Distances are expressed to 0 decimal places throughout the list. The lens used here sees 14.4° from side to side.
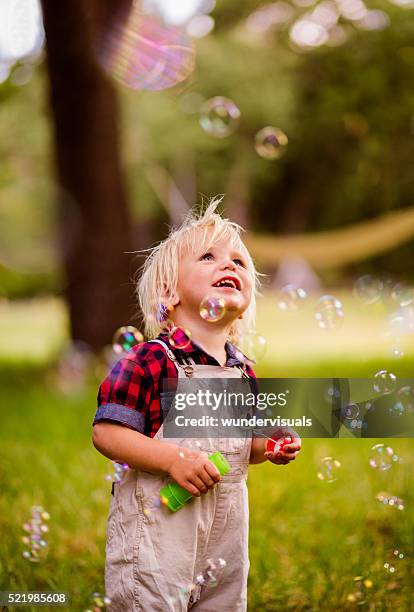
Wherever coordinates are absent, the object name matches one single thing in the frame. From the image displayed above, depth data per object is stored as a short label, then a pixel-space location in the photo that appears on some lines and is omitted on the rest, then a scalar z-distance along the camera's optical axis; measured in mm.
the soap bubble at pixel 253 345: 2660
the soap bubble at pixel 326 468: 2669
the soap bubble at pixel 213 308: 2416
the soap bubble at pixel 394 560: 2856
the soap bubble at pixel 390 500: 2637
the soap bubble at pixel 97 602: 2585
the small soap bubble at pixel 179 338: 2434
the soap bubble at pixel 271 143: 3178
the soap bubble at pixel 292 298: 2872
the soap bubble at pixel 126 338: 2695
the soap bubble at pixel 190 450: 2343
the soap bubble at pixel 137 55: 5463
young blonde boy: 2354
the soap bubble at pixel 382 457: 2686
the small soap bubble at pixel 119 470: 2449
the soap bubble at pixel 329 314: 2904
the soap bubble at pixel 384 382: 2640
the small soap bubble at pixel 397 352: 2737
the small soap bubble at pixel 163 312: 2484
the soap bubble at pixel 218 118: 3230
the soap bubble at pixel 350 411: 2576
